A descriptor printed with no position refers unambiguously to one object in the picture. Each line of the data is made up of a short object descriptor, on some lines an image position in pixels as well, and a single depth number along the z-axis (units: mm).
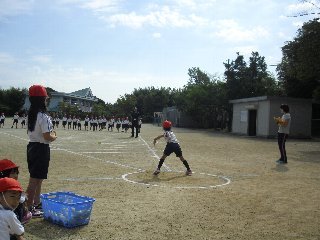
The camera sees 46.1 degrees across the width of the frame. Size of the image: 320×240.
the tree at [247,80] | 42447
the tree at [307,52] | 22938
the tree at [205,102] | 45156
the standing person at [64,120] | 40619
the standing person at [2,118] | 33625
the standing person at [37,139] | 5812
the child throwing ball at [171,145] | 10359
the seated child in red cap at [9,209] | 3305
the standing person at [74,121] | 39844
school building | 76356
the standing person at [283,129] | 13386
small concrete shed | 30538
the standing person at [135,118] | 26203
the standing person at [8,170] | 4492
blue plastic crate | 5332
